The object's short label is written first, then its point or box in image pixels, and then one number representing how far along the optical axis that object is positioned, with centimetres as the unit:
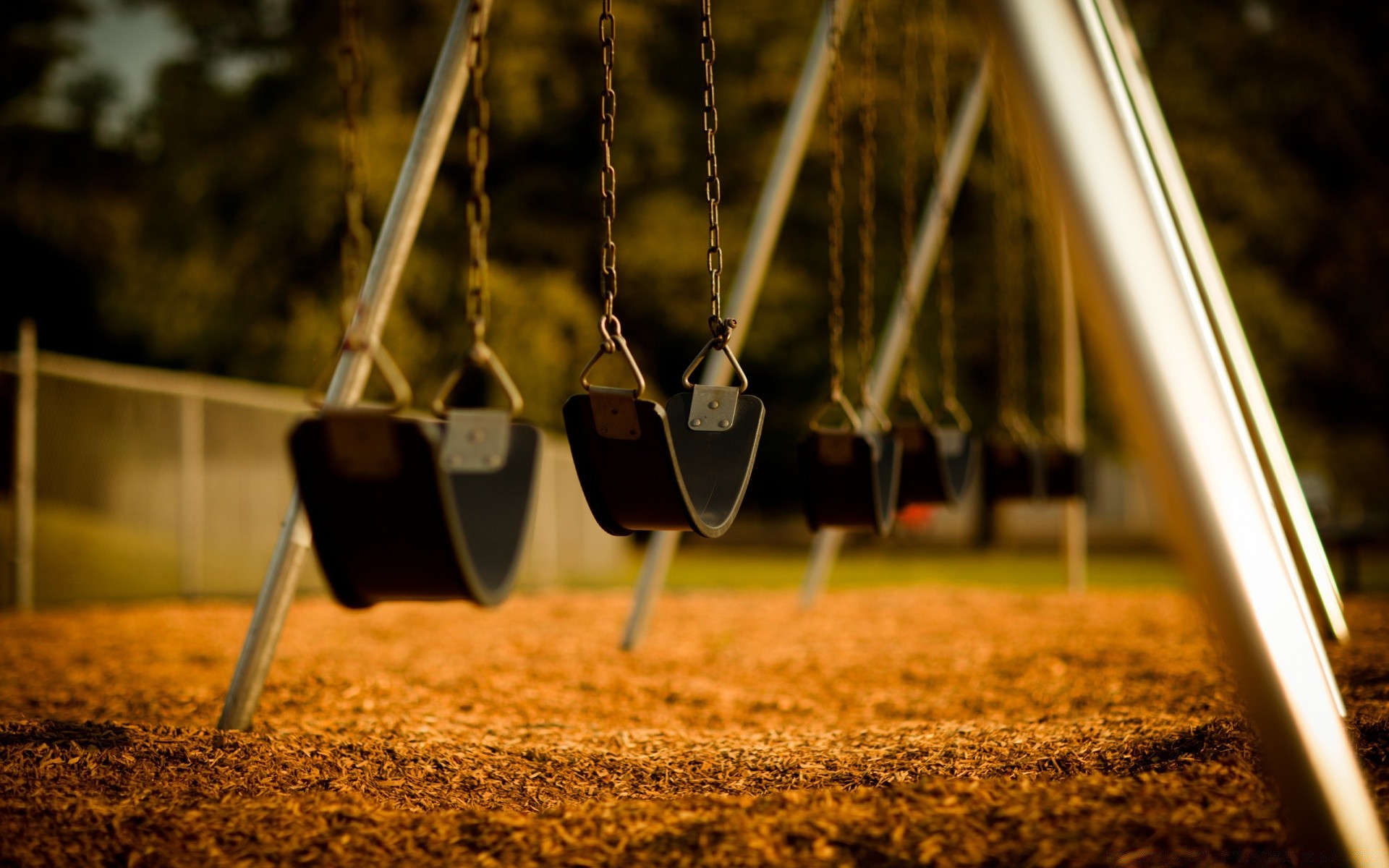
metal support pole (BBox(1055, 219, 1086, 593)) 928
